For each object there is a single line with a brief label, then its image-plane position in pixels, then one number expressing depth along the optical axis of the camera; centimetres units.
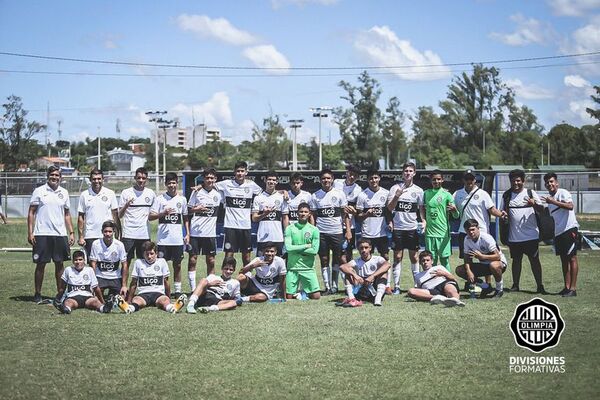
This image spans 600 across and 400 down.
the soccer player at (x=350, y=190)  1290
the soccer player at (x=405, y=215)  1254
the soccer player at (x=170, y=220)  1198
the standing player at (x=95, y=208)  1182
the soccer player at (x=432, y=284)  1117
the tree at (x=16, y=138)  5803
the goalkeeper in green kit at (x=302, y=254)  1196
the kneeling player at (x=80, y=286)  1070
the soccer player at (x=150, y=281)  1088
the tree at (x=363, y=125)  5544
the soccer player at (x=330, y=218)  1258
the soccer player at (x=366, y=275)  1136
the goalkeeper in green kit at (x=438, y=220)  1244
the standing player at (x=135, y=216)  1198
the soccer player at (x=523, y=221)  1222
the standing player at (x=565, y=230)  1179
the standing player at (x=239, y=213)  1269
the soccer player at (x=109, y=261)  1130
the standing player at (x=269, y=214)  1252
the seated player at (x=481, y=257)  1164
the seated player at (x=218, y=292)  1070
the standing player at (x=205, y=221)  1233
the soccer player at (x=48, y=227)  1152
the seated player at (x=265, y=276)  1164
